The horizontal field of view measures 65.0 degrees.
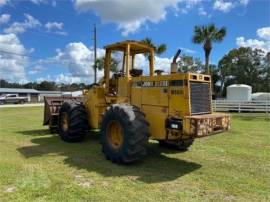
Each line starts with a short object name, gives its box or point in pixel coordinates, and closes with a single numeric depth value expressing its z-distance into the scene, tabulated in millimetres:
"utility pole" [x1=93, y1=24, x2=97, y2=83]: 22906
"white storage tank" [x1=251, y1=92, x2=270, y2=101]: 23875
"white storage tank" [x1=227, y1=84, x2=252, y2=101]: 21789
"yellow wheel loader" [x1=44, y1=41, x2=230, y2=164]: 4405
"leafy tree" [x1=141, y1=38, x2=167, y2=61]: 22023
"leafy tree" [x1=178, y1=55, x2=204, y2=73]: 33035
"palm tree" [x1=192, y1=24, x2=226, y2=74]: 22513
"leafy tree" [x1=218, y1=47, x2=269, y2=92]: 42132
